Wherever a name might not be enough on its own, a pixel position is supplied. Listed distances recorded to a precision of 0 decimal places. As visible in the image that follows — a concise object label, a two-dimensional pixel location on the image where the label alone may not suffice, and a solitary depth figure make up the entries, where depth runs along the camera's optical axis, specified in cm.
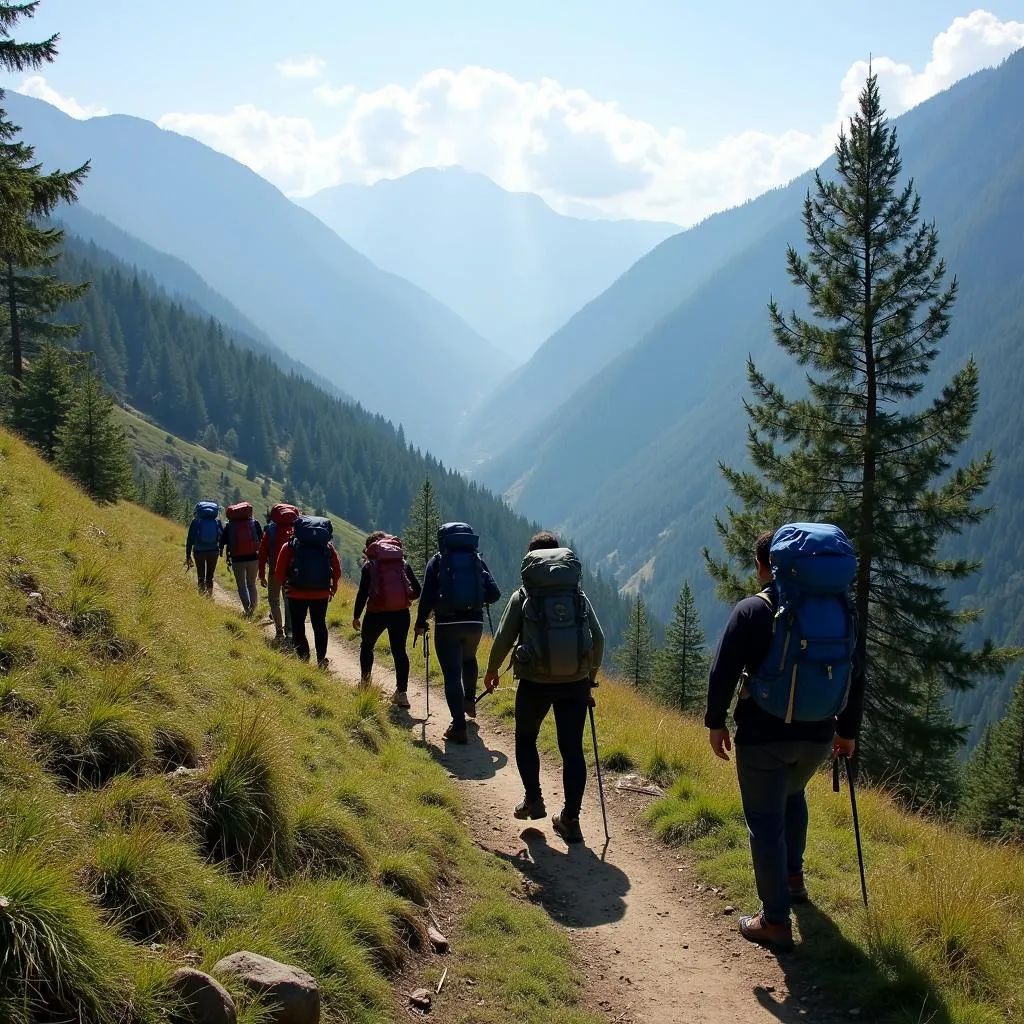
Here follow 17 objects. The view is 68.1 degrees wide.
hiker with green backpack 679
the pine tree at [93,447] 2867
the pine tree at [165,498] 5164
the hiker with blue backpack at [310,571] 1095
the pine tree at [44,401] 3083
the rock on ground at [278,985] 350
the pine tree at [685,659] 4166
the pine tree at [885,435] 1669
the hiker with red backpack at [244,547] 1487
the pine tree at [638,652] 4872
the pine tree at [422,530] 4531
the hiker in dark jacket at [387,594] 1032
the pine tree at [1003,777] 3291
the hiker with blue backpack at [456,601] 966
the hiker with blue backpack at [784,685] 480
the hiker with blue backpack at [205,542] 1603
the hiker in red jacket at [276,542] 1295
